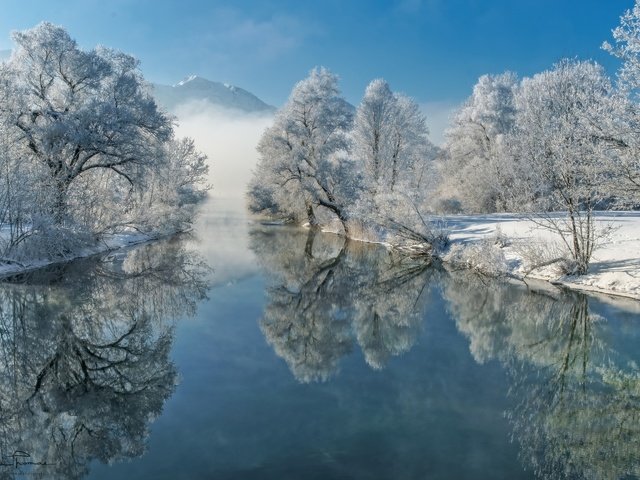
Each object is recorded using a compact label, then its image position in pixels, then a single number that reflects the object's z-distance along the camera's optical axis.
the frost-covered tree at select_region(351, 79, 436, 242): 33.71
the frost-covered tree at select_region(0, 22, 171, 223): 21.78
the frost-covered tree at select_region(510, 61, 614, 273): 15.77
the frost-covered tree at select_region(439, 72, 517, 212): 37.44
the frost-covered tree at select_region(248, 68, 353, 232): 35.22
